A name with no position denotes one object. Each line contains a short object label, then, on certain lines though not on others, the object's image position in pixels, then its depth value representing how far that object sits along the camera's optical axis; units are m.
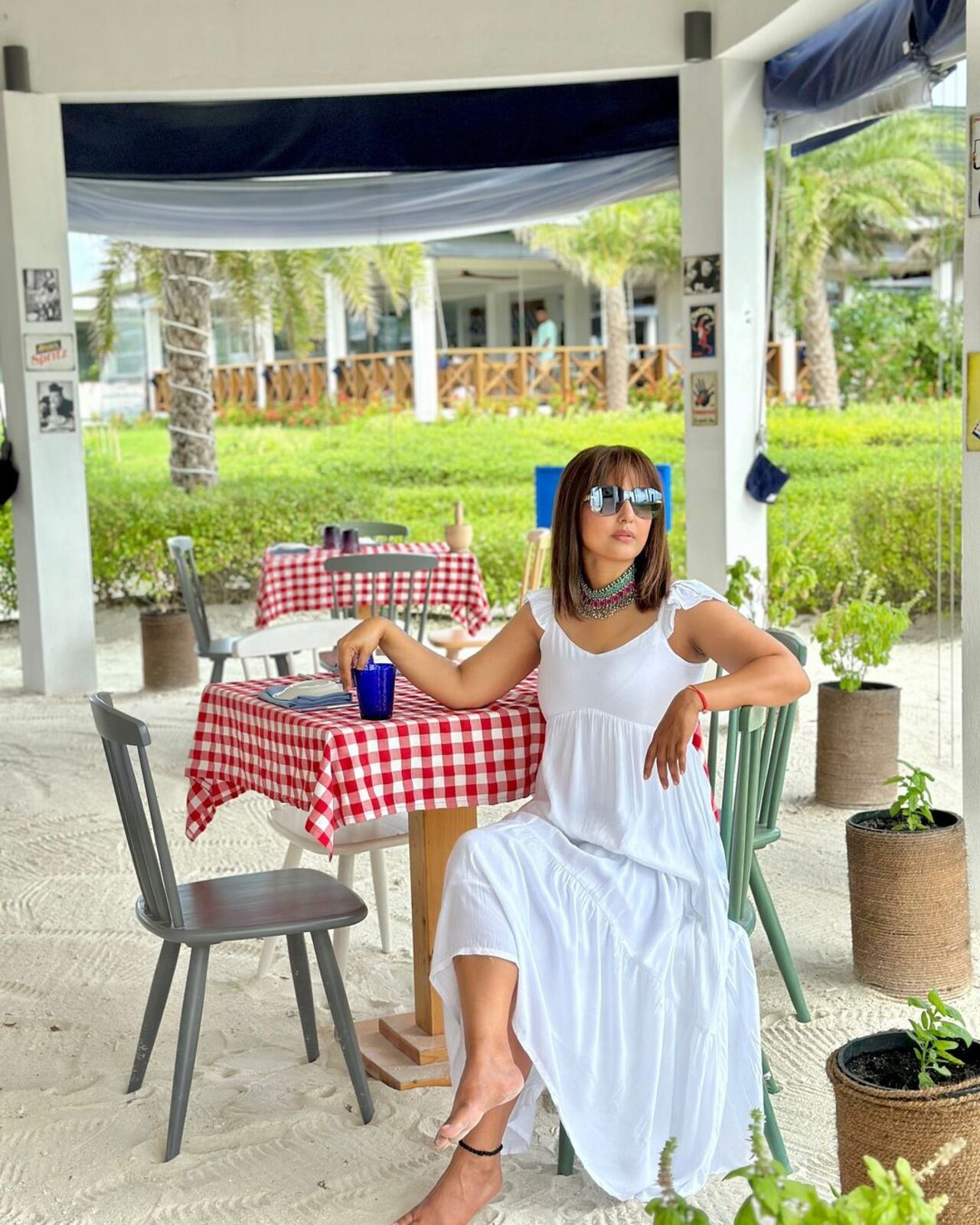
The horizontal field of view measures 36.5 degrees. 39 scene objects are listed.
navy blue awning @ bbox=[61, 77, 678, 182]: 7.45
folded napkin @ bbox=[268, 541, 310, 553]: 6.70
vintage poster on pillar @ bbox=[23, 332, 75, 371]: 7.22
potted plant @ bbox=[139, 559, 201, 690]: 7.57
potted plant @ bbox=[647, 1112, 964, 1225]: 1.42
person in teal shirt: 19.66
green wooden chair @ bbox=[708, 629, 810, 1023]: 3.27
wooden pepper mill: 6.68
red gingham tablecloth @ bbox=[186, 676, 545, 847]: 2.80
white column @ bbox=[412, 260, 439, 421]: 17.03
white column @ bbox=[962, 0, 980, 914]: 3.84
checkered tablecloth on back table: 6.48
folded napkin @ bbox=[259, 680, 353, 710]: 3.05
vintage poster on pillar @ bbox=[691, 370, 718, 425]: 6.77
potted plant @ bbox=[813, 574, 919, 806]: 5.19
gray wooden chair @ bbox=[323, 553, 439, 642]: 5.77
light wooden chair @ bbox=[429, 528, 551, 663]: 6.40
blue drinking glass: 2.88
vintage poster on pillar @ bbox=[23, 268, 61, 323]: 7.20
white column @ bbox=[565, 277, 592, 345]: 23.59
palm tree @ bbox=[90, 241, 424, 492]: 11.41
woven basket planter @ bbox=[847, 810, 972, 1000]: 3.51
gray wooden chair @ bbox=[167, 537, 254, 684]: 6.45
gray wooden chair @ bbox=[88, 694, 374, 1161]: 2.80
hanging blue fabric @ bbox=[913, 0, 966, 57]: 5.02
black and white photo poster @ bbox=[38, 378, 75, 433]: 7.29
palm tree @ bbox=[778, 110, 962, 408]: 15.89
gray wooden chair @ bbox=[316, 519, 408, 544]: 7.33
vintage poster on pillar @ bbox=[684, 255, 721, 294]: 6.70
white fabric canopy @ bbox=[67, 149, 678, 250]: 8.49
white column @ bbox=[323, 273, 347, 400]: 19.50
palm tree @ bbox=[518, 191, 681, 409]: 17.62
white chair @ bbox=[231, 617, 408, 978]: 3.39
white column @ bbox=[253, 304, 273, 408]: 21.20
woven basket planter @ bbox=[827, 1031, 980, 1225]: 2.21
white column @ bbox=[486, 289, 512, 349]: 24.25
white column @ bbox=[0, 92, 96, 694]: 7.14
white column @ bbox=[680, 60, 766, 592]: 6.63
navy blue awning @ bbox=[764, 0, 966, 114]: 5.18
